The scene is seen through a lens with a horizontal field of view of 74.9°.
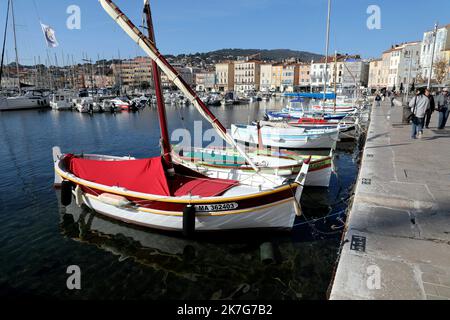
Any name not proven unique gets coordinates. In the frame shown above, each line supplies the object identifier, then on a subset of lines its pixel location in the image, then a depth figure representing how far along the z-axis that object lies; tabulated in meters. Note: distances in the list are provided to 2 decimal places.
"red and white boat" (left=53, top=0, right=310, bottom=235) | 8.32
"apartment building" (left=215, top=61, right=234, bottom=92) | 146.50
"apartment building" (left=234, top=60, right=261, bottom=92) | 140.88
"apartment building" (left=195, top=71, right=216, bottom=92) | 150.88
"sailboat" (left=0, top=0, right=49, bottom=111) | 62.78
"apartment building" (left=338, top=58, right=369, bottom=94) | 109.94
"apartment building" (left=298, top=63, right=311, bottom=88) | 129.25
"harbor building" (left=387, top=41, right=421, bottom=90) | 89.00
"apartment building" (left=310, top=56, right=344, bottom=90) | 115.25
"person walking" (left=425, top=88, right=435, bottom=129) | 15.41
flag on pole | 44.29
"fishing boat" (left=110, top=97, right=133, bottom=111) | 64.19
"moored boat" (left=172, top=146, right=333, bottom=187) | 11.66
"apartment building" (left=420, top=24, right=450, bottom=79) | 74.75
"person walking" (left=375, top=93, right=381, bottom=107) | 47.88
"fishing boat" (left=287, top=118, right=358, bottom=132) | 25.98
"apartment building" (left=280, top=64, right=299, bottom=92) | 131.25
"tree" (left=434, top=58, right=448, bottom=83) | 56.52
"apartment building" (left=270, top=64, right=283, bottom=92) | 135.98
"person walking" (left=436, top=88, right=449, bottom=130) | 16.58
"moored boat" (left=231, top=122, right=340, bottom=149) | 22.31
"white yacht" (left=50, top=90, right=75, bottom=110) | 66.31
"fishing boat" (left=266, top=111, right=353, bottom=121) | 33.83
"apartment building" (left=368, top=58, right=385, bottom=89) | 105.06
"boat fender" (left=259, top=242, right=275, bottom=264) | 7.97
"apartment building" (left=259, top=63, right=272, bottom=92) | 139.64
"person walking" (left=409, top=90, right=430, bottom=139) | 14.31
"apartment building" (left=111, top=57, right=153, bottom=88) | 152.88
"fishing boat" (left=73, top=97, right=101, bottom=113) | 60.31
